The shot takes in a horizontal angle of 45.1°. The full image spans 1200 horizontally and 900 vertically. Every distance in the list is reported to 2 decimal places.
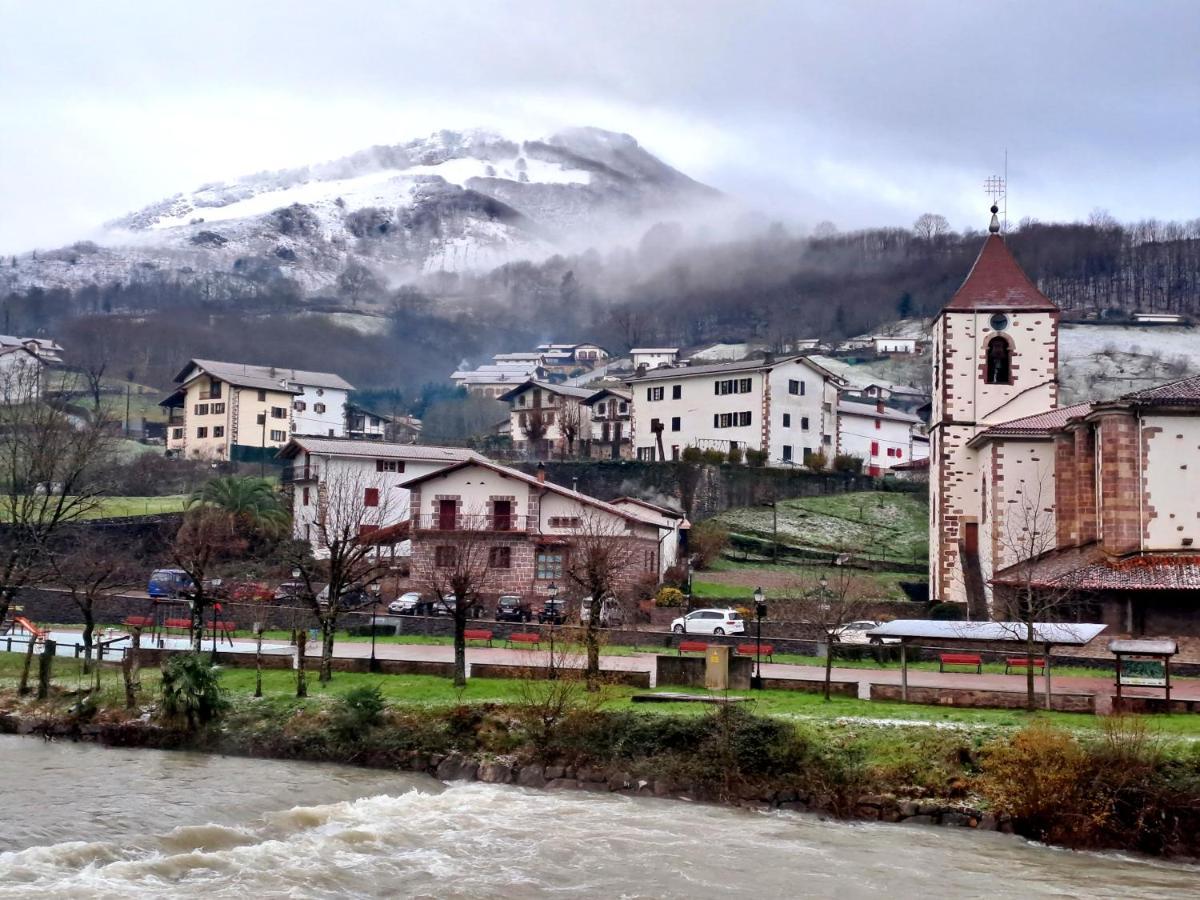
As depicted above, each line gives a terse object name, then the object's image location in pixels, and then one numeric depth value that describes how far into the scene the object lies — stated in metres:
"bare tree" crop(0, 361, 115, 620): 44.72
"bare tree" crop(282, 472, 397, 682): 37.69
